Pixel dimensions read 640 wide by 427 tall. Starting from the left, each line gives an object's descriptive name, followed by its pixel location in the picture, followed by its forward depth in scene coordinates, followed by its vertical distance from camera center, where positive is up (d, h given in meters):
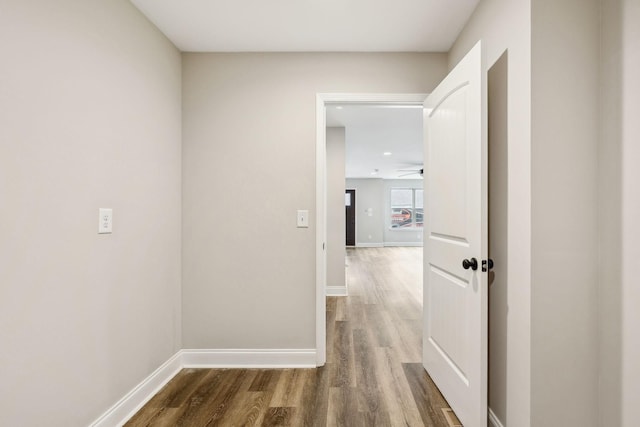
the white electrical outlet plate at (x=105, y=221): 1.73 -0.06
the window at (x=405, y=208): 12.77 +0.09
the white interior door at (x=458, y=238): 1.65 -0.16
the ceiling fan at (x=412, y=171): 9.31 +1.16
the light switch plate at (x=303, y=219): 2.59 -0.07
